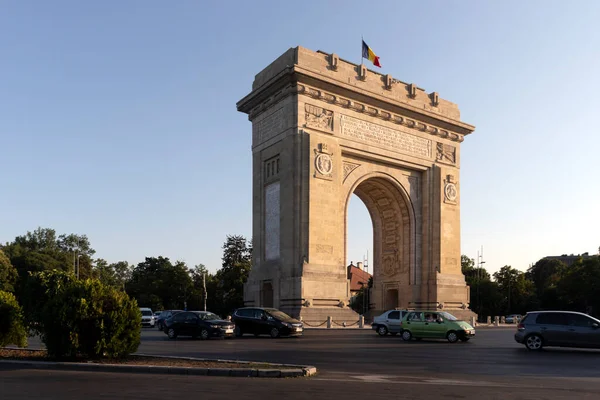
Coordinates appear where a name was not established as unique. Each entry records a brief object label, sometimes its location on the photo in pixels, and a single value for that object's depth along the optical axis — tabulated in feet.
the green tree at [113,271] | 333.13
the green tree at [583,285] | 220.84
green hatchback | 78.38
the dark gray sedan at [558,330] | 62.64
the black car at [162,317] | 109.70
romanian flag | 134.10
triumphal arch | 117.08
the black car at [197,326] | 83.25
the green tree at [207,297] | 227.20
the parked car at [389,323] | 91.45
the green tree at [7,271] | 201.26
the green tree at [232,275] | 209.05
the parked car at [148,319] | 137.80
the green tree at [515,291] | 258.57
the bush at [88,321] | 43.80
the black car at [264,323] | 84.64
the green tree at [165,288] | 238.68
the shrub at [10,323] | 50.26
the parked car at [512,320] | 180.09
